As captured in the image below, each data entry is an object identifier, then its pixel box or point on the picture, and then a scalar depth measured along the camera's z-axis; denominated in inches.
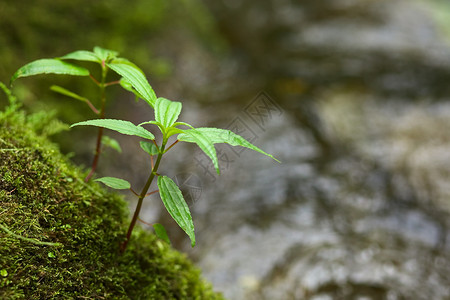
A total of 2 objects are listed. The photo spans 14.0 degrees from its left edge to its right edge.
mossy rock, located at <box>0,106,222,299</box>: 34.0
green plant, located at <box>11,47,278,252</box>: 33.8
